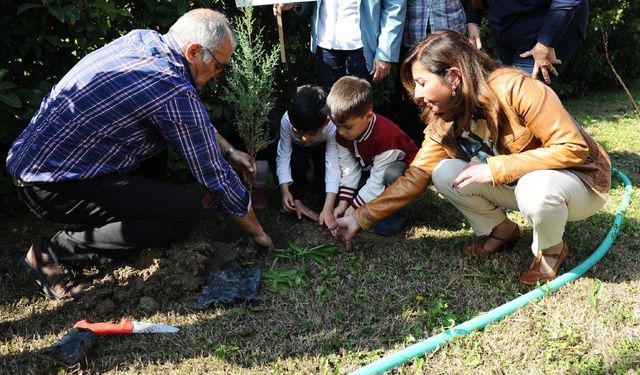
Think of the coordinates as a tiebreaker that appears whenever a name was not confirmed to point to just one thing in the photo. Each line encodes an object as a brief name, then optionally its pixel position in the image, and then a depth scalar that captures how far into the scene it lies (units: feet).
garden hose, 8.04
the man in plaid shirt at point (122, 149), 9.32
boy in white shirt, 12.00
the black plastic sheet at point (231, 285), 9.79
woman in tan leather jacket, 9.17
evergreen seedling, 11.19
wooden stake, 12.28
